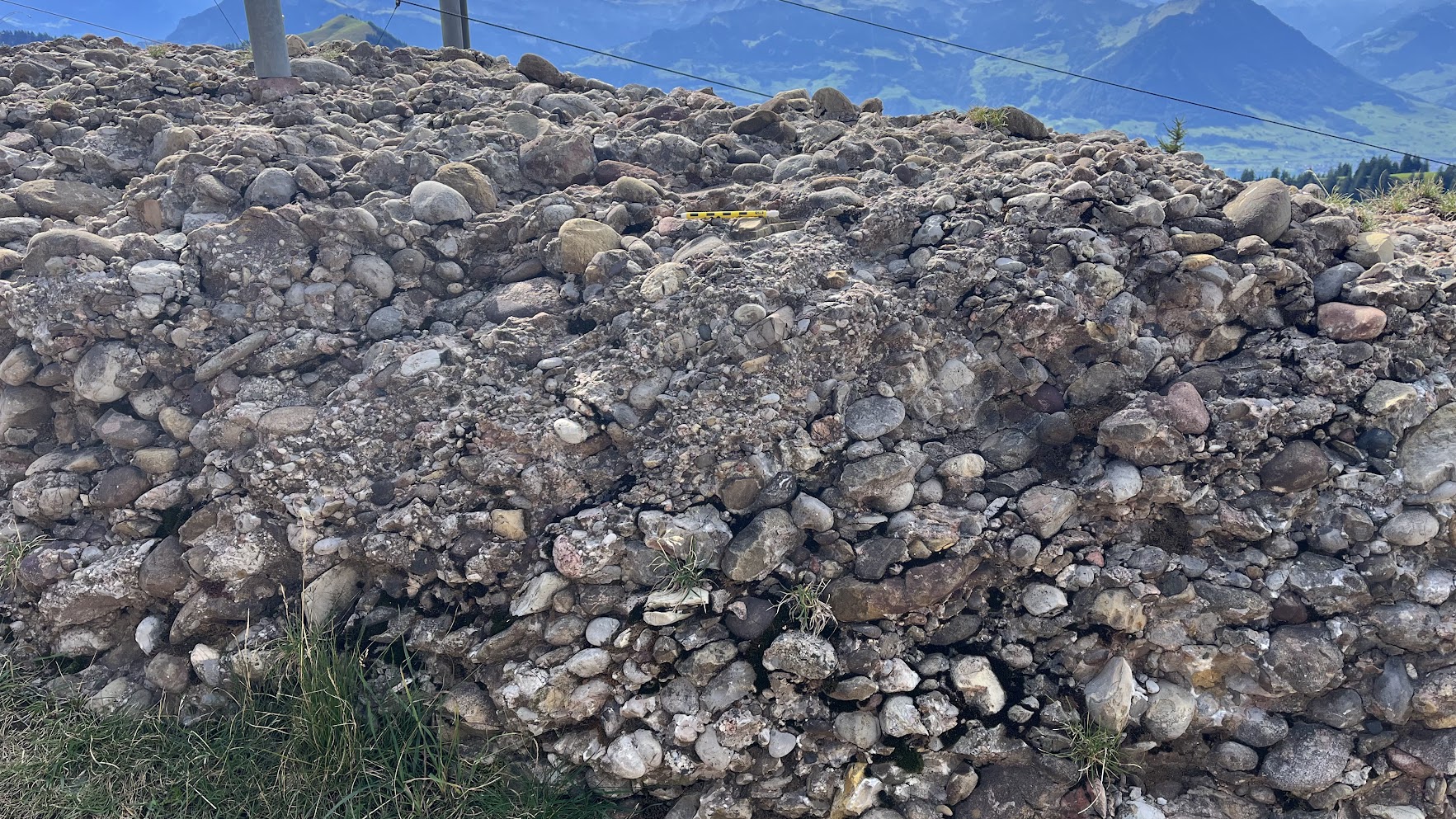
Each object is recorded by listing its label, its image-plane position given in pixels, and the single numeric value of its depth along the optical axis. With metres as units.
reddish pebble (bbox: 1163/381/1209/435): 3.60
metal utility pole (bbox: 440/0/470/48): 9.20
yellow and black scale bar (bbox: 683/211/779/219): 4.71
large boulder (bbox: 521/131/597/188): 5.39
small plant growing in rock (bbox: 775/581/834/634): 3.35
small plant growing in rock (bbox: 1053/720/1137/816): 3.19
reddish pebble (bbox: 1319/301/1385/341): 3.73
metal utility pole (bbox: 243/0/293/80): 6.50
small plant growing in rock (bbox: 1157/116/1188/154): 5.75
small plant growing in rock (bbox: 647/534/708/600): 3.38
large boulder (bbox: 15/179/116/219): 5.03
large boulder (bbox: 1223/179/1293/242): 4.15
